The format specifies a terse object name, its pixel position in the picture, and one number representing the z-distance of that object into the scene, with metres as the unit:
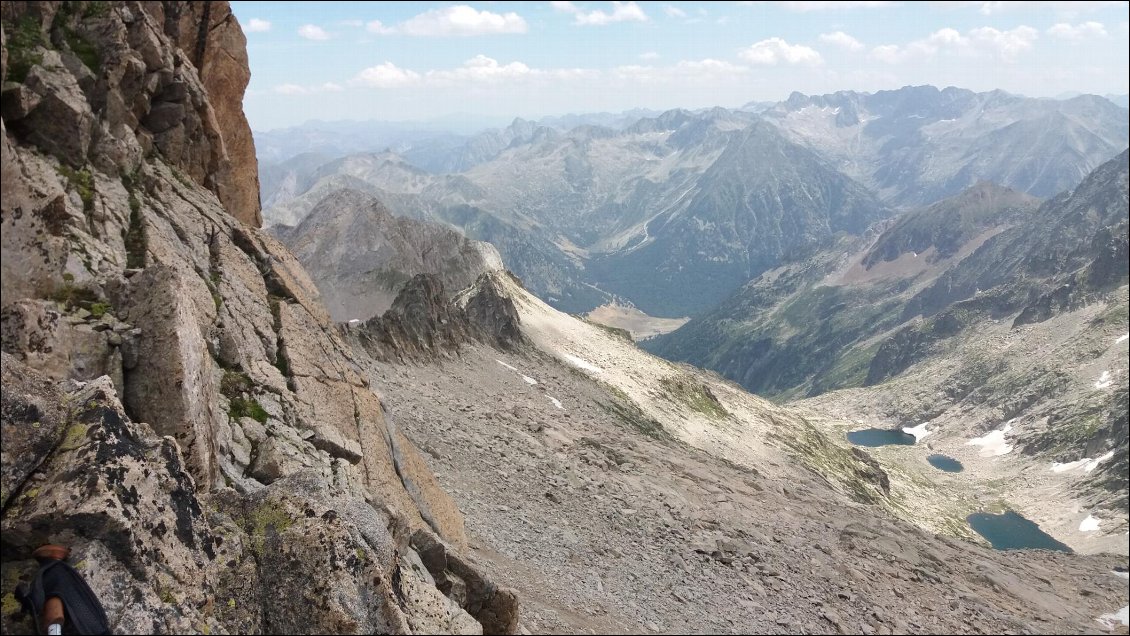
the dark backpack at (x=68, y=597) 9.56
